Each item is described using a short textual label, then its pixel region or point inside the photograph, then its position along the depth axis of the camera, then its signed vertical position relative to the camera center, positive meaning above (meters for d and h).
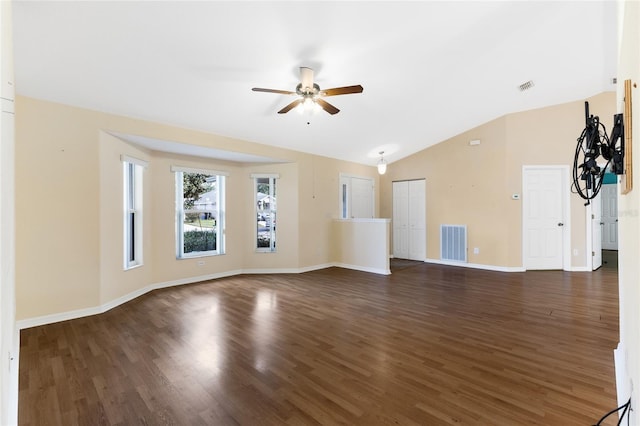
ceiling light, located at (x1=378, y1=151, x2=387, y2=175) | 6.89 +1.06
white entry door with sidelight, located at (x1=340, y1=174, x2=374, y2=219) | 7.30 +0.38
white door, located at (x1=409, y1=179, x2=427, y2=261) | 7.43 -0.24
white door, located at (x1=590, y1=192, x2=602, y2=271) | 5.85 -0.51
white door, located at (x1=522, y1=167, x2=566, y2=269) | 6.04 -0.18
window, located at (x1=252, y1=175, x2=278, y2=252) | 6.07 -0.04
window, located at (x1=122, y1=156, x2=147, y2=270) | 4.40 +0.03
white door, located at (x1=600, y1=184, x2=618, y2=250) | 8.18 -0.21
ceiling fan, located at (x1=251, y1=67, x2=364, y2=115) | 3.26 +1.34
